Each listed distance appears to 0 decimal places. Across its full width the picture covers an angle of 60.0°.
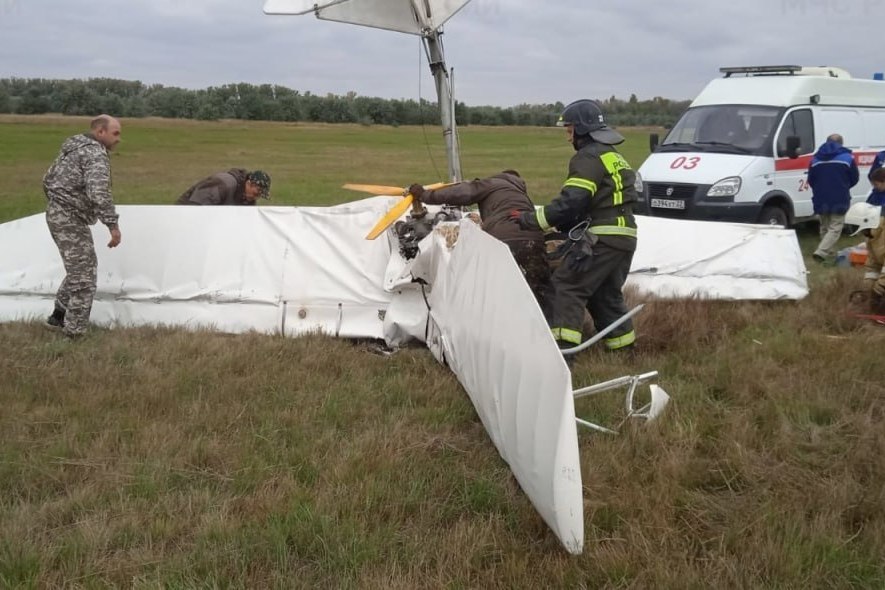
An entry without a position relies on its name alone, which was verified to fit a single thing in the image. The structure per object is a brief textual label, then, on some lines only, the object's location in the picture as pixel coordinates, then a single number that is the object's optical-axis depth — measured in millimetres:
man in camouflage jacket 5855
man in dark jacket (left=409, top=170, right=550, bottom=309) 5875
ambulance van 10398
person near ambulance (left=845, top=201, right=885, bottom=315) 6199
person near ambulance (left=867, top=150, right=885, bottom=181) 9441
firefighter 5176
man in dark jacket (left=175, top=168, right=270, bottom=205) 7645
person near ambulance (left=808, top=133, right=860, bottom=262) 9953
